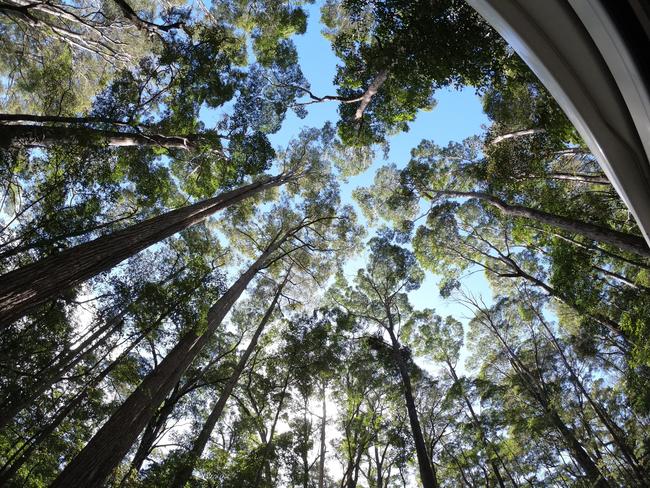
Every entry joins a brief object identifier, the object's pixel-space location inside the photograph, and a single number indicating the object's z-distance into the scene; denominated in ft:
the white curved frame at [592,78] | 3.14
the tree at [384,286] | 51.06
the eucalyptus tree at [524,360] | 48.24
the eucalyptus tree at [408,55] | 21.62
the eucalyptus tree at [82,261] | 11.21
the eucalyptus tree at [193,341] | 13.88
